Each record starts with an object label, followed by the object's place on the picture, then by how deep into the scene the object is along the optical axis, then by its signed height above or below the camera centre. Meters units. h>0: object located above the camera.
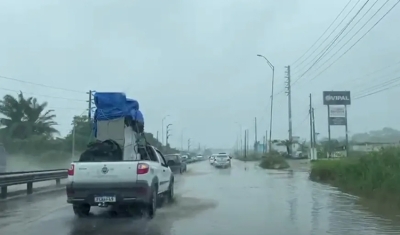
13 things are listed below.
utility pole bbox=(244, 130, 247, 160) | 122.15 +5.52
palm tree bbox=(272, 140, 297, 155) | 90.83 +4.17
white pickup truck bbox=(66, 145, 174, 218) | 13.51 -0.37
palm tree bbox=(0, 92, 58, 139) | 58.09 +5.02
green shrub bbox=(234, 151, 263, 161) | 106.35 +1.93
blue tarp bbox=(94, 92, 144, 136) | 16.11 +1.68
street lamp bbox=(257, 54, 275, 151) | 56.19 +3.55
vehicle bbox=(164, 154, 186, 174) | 41.34 -0.05
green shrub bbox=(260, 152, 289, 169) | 57.09 +0.56
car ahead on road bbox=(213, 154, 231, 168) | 59.78 +0.66
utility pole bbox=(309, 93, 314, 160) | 61.04 +3.45
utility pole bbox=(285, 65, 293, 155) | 57.63 +7.36
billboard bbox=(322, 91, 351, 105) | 68.15 +8.27
